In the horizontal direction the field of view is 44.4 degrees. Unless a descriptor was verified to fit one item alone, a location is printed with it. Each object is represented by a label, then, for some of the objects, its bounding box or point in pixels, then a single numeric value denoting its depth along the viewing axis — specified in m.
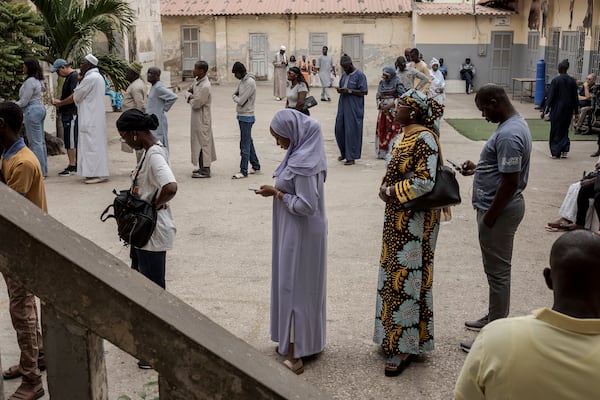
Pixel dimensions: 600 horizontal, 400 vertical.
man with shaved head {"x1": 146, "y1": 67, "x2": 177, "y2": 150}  9.65
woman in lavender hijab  4.32
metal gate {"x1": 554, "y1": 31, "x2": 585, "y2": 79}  18.59
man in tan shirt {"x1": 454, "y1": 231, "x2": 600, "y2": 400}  1.80
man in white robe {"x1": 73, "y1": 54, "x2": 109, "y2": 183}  9.59
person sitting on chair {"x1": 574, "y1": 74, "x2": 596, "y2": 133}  15.26
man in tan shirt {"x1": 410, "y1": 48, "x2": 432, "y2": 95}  12.49
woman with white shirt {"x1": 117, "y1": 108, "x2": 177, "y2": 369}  4.44
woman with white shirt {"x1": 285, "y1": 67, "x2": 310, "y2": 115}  10.01
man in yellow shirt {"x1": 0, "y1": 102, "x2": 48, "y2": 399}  3.83
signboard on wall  26.64
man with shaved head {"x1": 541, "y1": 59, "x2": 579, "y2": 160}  12.12
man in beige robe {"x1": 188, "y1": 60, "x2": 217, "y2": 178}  9.91
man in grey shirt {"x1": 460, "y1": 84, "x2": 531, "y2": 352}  4.27
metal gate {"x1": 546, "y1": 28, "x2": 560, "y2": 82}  20.89
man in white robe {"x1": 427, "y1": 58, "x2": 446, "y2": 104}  13.25
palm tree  11.82
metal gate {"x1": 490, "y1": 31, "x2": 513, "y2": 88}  26.70
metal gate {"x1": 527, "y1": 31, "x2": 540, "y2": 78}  23.72
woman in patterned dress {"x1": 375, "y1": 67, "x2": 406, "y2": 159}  11.23
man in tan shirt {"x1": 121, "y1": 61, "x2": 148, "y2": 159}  9.74
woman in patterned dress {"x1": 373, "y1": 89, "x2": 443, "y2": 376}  4.30
